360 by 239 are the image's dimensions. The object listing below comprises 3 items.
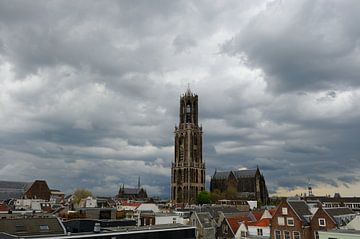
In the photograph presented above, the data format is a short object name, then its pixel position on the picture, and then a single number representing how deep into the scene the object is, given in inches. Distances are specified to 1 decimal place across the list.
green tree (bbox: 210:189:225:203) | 7735.7
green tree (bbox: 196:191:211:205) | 7390.3
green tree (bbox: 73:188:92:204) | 6603.8
